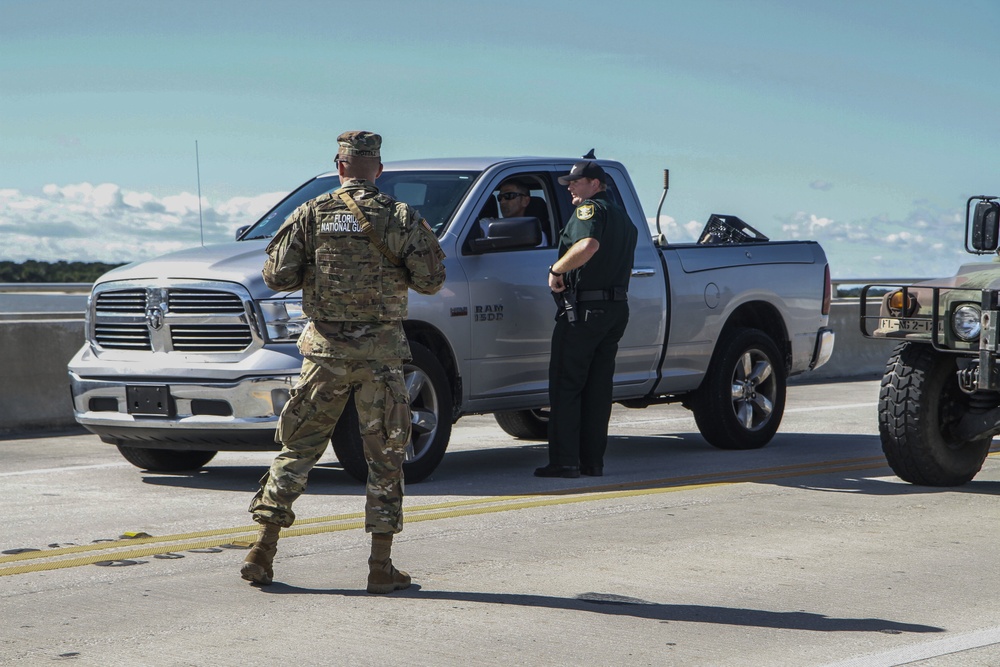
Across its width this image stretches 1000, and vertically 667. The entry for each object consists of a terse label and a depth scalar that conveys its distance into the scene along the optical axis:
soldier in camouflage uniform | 11.19
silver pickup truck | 16.11
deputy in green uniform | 17.30
